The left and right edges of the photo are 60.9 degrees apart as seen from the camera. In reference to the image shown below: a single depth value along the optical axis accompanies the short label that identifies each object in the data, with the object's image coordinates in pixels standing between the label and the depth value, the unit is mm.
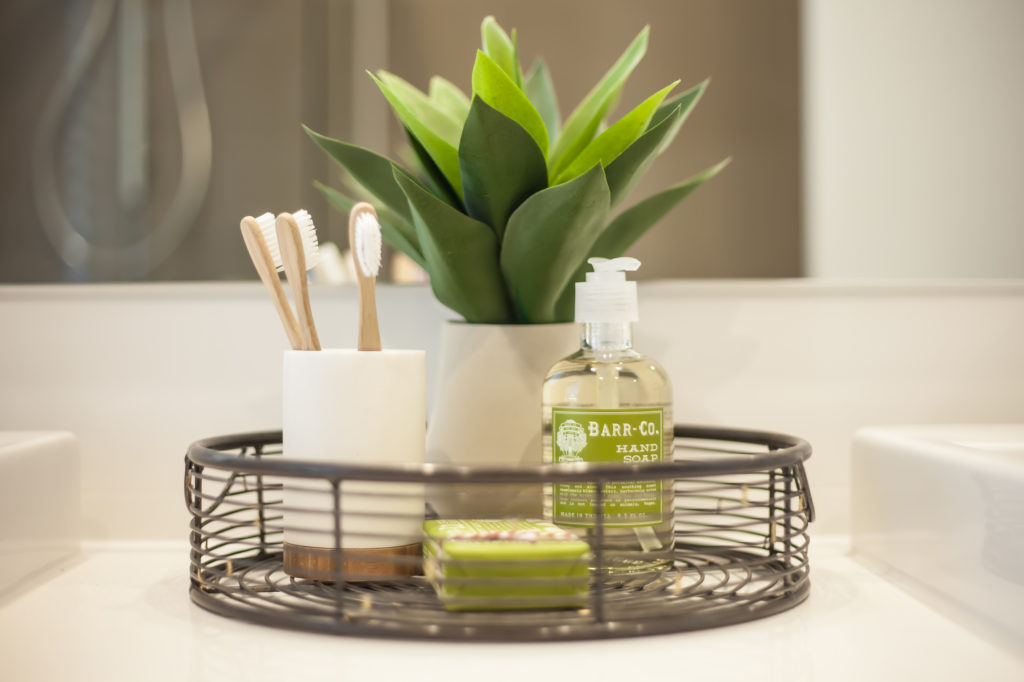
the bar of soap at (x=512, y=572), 430
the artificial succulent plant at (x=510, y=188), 532
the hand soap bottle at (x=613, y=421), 506
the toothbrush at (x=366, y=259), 505
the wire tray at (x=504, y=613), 421
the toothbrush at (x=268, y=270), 523
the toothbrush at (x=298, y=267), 510
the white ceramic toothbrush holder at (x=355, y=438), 490
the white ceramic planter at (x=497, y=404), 602
